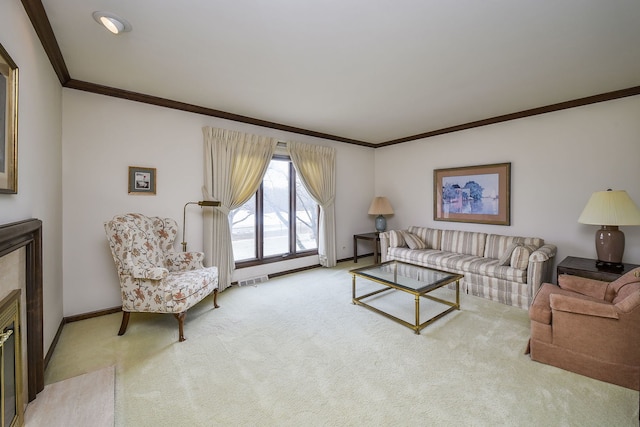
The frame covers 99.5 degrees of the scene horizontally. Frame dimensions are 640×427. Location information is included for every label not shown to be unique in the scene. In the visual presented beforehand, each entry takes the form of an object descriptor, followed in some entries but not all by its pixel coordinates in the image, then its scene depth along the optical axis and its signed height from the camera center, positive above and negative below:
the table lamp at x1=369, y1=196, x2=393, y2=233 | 5.24 -0.02
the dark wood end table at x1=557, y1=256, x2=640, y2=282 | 2.65 -0.63
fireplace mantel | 1.71 -0.65
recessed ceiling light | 1.81 +1.29
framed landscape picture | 4.07 +0.23
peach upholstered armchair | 1.79 -0.88
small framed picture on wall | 3.11 +0.32
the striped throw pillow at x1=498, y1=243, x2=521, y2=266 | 3.47 -0.61
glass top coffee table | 2.68 -0.80
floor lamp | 3.30 -0.04
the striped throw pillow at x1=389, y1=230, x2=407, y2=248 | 4.67 -0.55
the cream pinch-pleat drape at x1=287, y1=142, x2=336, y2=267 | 4.59 +0.44
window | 4.16 -0.21
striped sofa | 3.15 -0.70
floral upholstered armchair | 2.46 -0.69
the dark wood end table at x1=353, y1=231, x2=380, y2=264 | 4.96 -0.60
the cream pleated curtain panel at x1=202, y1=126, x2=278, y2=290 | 3.64 +0.38
